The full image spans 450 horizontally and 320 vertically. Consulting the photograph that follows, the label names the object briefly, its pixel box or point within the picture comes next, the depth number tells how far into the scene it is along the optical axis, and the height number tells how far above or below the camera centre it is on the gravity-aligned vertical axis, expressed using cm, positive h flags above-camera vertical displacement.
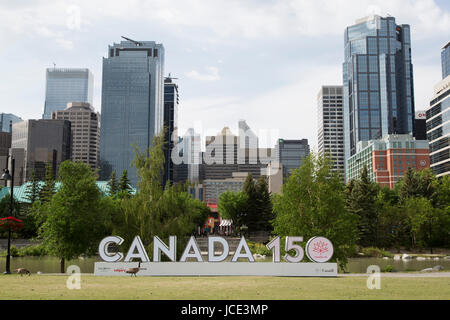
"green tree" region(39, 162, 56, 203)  8984 +494
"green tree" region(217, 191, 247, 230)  9925 +127
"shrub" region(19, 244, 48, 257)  7194 -626
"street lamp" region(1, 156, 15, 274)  3172 +237
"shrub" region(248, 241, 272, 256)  7009 -570
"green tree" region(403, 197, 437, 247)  7662 -51
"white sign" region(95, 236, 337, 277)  3030 -338
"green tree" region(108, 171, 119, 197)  9674 +536
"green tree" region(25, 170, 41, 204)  10125 +501
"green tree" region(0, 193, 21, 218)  9556 +94
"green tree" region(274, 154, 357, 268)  3922 +44
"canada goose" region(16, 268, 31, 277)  2967 -388
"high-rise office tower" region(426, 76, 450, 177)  13412 +2571
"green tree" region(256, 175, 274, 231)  9312 +136
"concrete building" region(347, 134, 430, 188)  18988 +2352
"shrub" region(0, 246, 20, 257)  6975 -634
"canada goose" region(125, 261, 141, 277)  2898 -364
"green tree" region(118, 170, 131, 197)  9419 +580
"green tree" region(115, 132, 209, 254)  3834 +17
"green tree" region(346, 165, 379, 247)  7800 +95
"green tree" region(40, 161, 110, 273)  3988 -44
